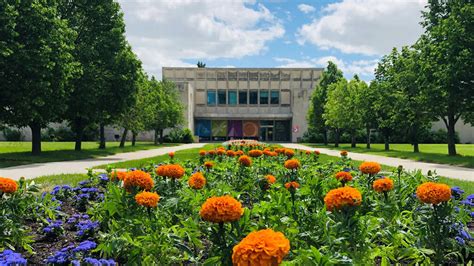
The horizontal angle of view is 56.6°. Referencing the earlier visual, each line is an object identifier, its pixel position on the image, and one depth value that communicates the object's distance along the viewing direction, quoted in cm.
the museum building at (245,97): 6681
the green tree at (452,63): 1905
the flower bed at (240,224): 276
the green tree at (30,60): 1695
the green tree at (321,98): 4900
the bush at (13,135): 5402
